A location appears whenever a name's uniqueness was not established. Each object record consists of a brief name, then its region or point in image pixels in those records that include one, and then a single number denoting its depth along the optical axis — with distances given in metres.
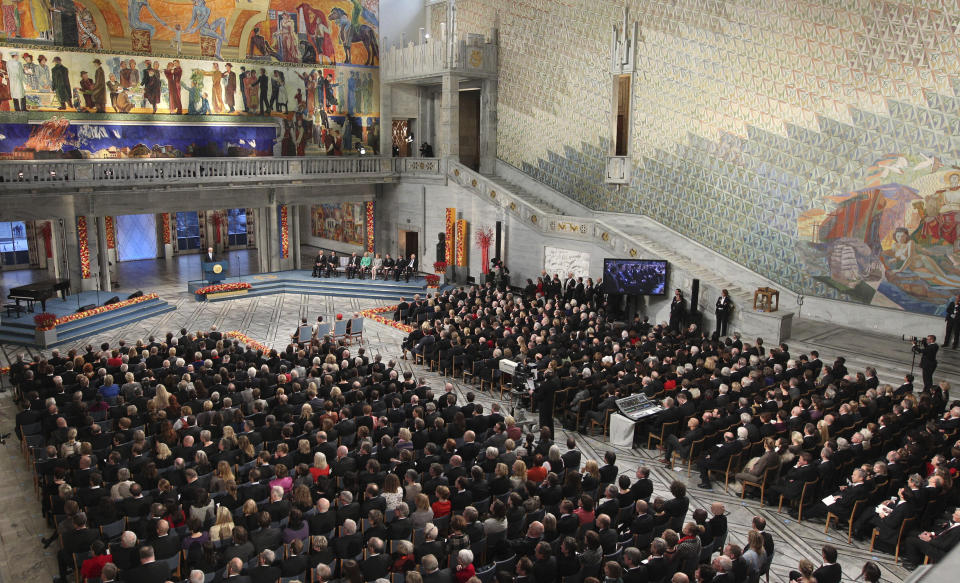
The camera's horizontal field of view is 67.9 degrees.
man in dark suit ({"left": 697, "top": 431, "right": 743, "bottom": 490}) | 10.91
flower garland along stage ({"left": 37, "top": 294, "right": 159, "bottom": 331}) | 19.27
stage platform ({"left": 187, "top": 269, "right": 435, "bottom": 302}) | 24.98
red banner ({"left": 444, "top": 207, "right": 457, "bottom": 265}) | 26.88
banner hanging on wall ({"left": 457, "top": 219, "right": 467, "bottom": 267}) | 26.59
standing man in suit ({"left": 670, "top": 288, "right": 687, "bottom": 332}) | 19.09
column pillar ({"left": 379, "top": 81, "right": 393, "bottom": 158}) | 29.89
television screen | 19.98
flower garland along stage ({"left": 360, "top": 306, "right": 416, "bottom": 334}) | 20.31
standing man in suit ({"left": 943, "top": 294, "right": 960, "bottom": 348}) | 17.03
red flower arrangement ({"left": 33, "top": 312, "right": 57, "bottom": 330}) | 18.12
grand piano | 19.64
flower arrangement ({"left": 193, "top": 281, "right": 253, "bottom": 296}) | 23.55
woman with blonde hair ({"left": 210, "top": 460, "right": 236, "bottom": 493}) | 8.81
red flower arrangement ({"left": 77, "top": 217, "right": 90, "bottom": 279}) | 22.75
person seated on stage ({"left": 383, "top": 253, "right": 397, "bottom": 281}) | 26.03
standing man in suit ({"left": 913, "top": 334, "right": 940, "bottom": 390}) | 14.41
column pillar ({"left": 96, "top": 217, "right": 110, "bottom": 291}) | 23.52
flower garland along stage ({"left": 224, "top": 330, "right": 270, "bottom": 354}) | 18.34
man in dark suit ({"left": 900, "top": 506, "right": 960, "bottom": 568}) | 8.19
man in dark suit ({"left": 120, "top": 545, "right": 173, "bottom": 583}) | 6.92
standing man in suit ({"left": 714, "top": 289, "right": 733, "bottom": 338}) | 18.56
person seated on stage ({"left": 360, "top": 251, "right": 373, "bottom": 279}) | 26.25
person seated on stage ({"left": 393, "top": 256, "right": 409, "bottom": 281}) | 25.78
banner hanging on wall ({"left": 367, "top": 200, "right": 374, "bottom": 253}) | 30.19
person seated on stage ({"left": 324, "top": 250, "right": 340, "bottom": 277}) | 26.44
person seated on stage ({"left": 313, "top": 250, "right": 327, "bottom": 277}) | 26.47
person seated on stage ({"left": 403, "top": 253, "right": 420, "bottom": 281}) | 25.89
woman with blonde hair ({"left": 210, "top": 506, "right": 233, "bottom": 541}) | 7.89
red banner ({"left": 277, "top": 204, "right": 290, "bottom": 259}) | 27.67
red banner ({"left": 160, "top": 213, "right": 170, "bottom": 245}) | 30.32
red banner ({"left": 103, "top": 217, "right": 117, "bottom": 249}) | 26.49
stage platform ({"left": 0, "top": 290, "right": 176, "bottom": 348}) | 18.70
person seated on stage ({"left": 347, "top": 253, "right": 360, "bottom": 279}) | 26.15
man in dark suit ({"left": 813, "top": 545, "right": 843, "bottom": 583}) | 7.02
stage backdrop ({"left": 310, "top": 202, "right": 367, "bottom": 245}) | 33.09
